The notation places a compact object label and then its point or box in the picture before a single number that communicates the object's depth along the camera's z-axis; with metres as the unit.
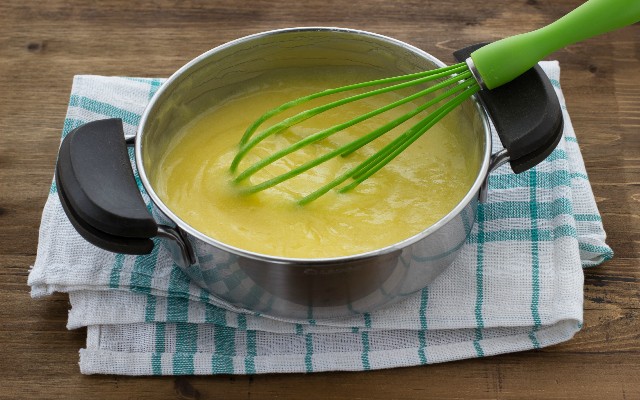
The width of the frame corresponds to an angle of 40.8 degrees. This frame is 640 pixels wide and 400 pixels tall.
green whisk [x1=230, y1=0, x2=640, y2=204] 1.13
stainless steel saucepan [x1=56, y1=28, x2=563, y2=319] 1.04
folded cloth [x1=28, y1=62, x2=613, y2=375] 1.18
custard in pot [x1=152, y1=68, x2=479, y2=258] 1.20
